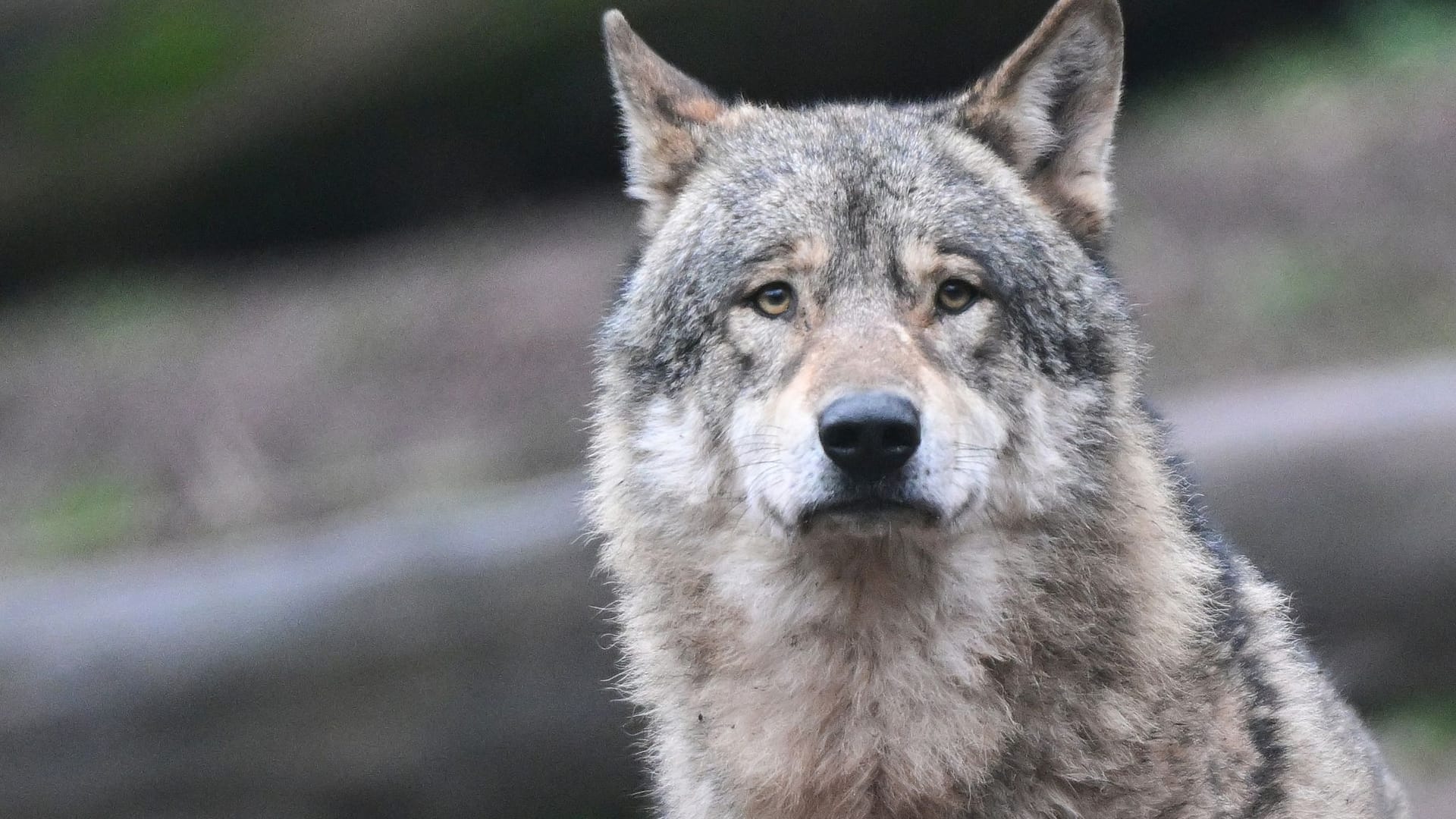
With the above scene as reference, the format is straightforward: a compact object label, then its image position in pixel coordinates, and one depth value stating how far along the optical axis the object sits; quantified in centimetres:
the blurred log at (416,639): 1597
